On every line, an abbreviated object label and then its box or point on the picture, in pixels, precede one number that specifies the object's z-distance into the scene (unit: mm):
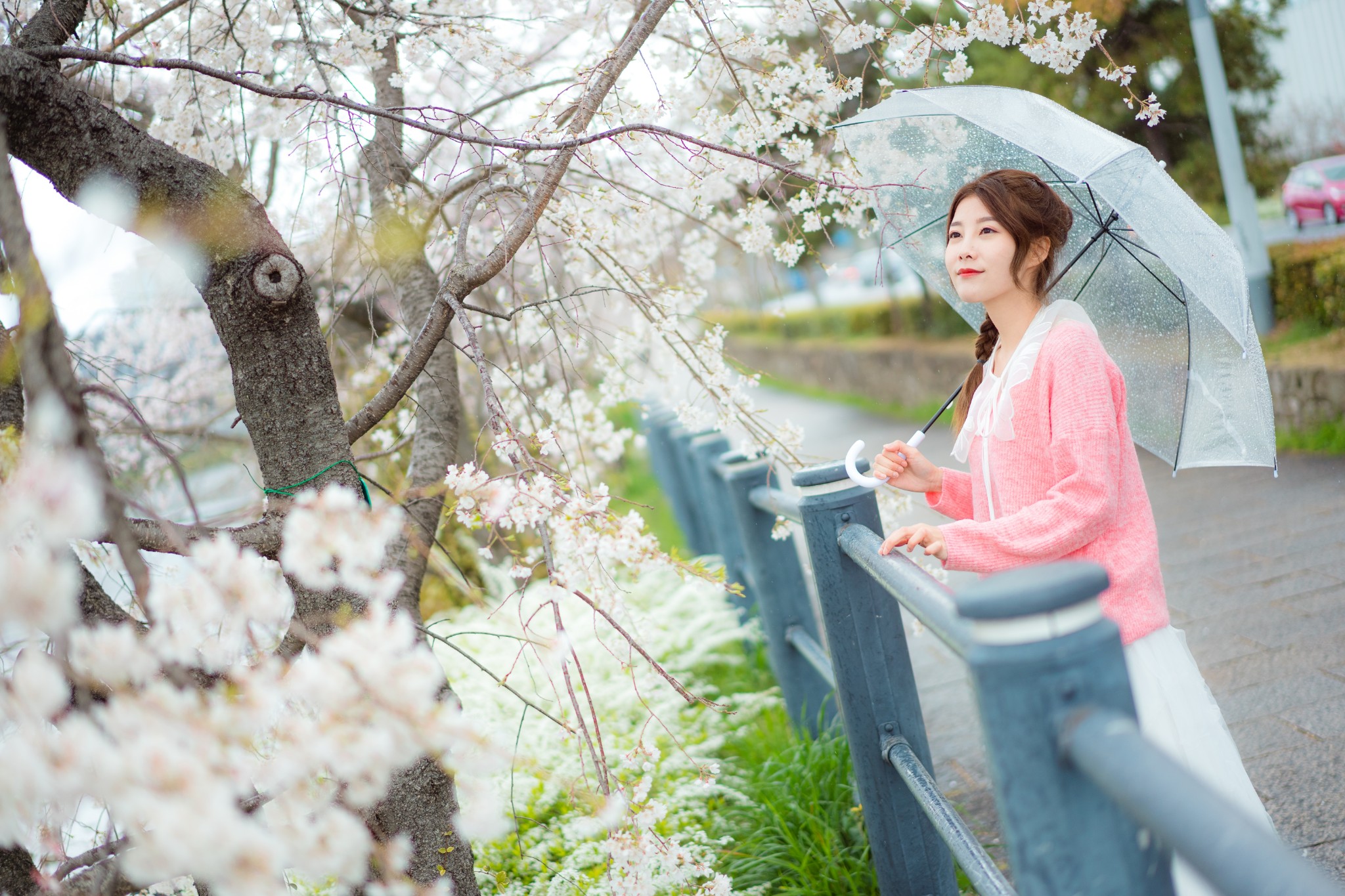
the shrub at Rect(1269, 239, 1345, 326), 5949
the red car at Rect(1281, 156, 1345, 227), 9898
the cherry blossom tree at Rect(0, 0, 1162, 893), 1009
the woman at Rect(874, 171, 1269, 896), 1723
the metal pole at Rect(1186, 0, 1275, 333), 6570
